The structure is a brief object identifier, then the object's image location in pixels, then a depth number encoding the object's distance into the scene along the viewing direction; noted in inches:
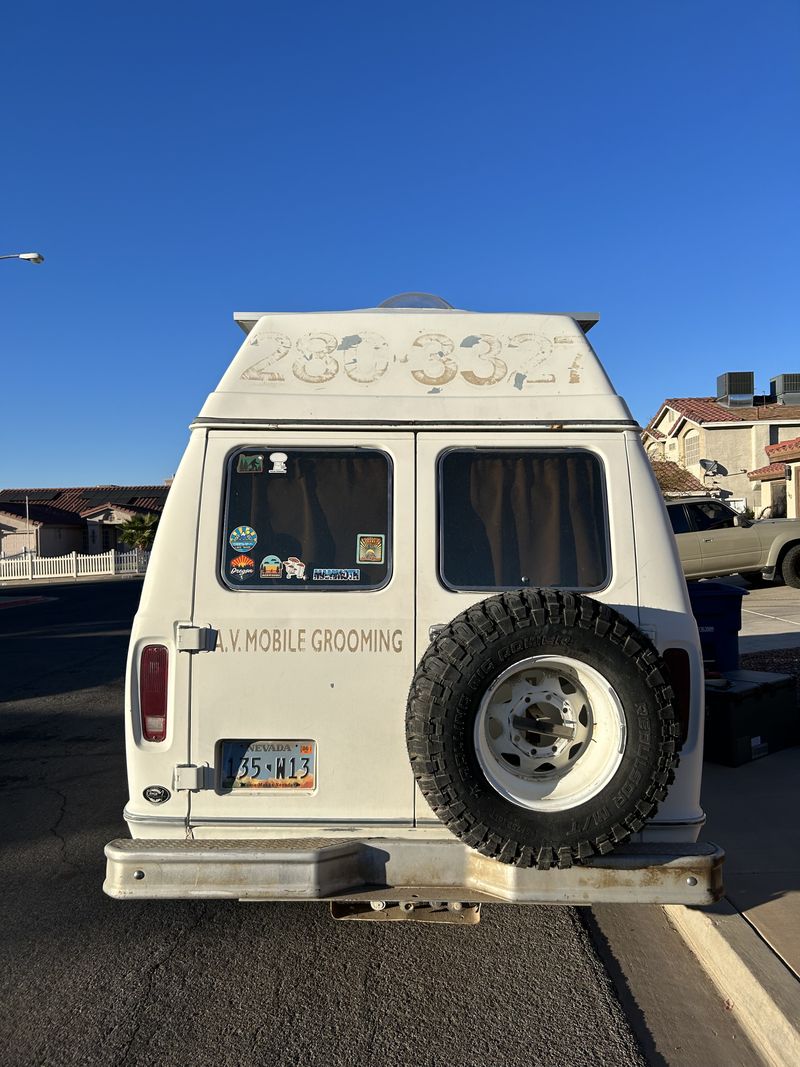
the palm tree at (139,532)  1705.2
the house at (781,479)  852.6
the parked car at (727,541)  580.1
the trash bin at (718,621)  234.4
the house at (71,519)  1776.6
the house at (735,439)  1060.5
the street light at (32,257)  662.5
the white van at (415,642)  107.2
